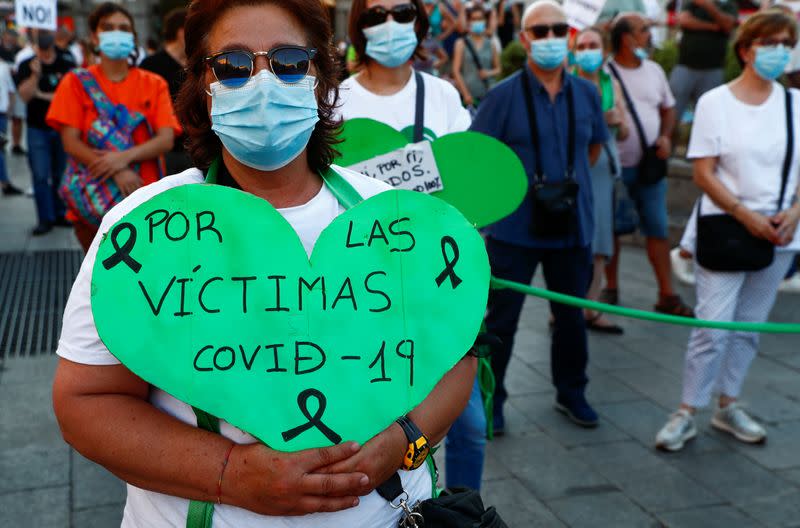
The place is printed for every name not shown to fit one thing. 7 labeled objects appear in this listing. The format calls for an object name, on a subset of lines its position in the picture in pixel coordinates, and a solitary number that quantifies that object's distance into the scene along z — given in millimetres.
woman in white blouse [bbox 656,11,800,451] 4031
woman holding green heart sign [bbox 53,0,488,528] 1424
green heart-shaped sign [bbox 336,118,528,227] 2918
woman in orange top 4531
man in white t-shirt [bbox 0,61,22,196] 10859
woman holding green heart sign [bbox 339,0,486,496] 3088
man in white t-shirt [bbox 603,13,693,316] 6039
